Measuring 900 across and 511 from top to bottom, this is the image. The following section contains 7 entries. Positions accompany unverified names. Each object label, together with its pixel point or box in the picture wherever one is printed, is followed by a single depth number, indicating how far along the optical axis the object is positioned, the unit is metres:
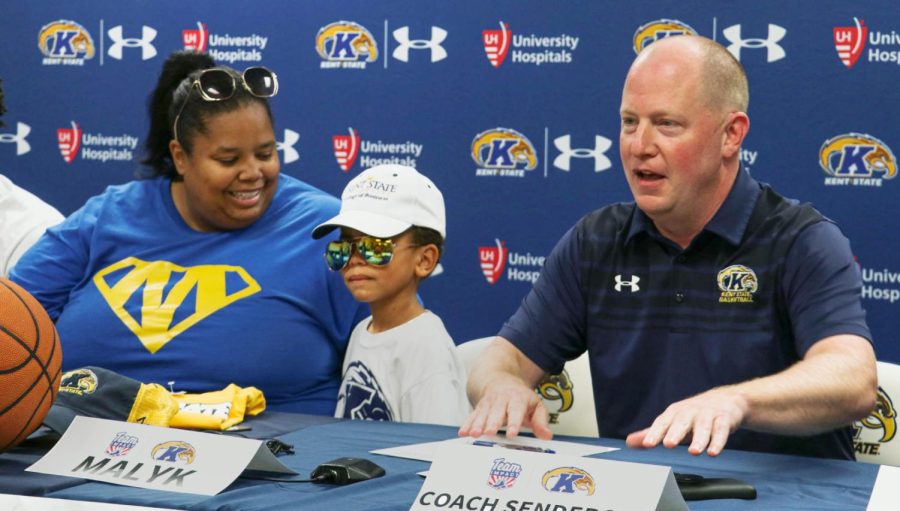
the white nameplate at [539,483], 2.54
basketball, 2.79
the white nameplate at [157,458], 2.70
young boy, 3.27
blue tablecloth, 2.63
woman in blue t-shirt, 3.39
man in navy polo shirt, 3.08
